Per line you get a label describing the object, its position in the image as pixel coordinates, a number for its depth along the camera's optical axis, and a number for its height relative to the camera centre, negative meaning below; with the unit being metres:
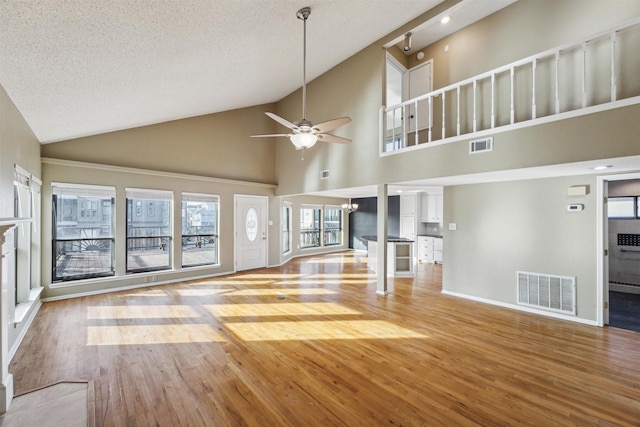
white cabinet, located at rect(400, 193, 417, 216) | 9.91 +0.34
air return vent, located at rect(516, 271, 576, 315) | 4.19 -1.22
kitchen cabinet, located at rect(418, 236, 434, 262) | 9.32 -1.17
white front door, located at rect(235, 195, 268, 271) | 7.73 -0.50
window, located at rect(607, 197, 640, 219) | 5.63 +0.11
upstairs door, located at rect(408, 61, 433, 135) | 5.92 +2.72
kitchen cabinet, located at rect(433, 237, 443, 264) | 9.02 -1.18
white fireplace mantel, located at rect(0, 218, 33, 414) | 2.20 -1.08
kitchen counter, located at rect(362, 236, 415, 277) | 7.07 -1.12
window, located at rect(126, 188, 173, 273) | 5.93 -0.36
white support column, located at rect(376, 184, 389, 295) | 5.43 -0.47
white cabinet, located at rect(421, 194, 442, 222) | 9.21 +0.19
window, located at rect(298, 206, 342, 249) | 10.78 -0.48
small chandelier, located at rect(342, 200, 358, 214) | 10.32 +0.29
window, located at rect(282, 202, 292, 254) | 9.50 -0.54
